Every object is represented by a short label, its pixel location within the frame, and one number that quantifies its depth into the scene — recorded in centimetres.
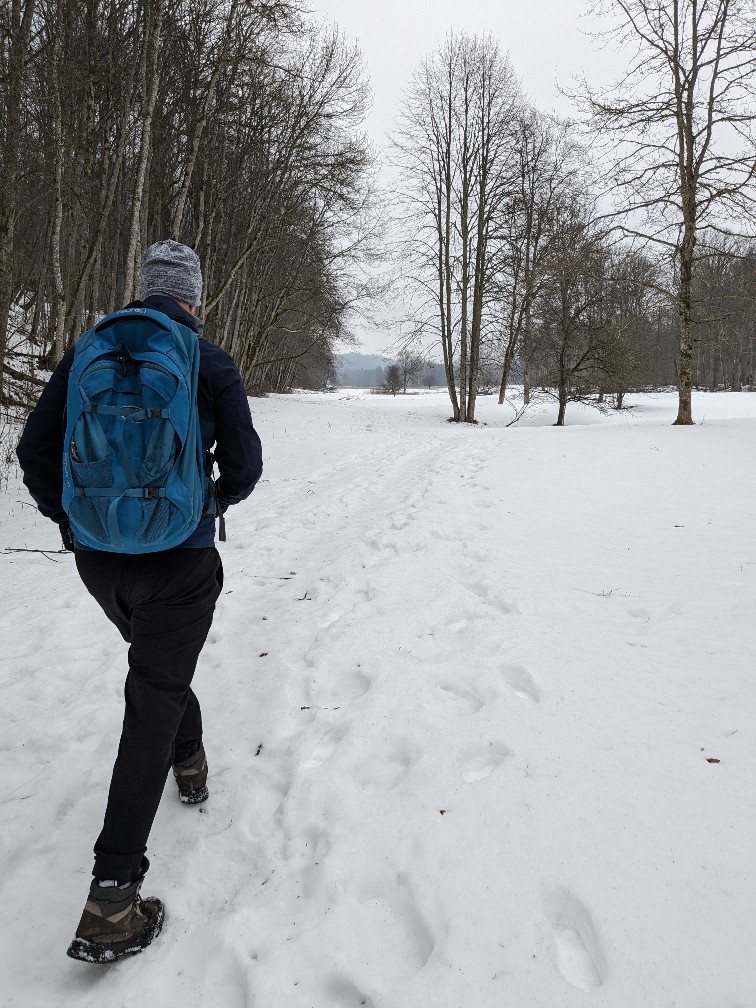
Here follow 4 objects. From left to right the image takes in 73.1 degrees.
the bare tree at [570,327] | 1752
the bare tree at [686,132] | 1136
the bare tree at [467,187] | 1816
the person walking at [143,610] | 150
